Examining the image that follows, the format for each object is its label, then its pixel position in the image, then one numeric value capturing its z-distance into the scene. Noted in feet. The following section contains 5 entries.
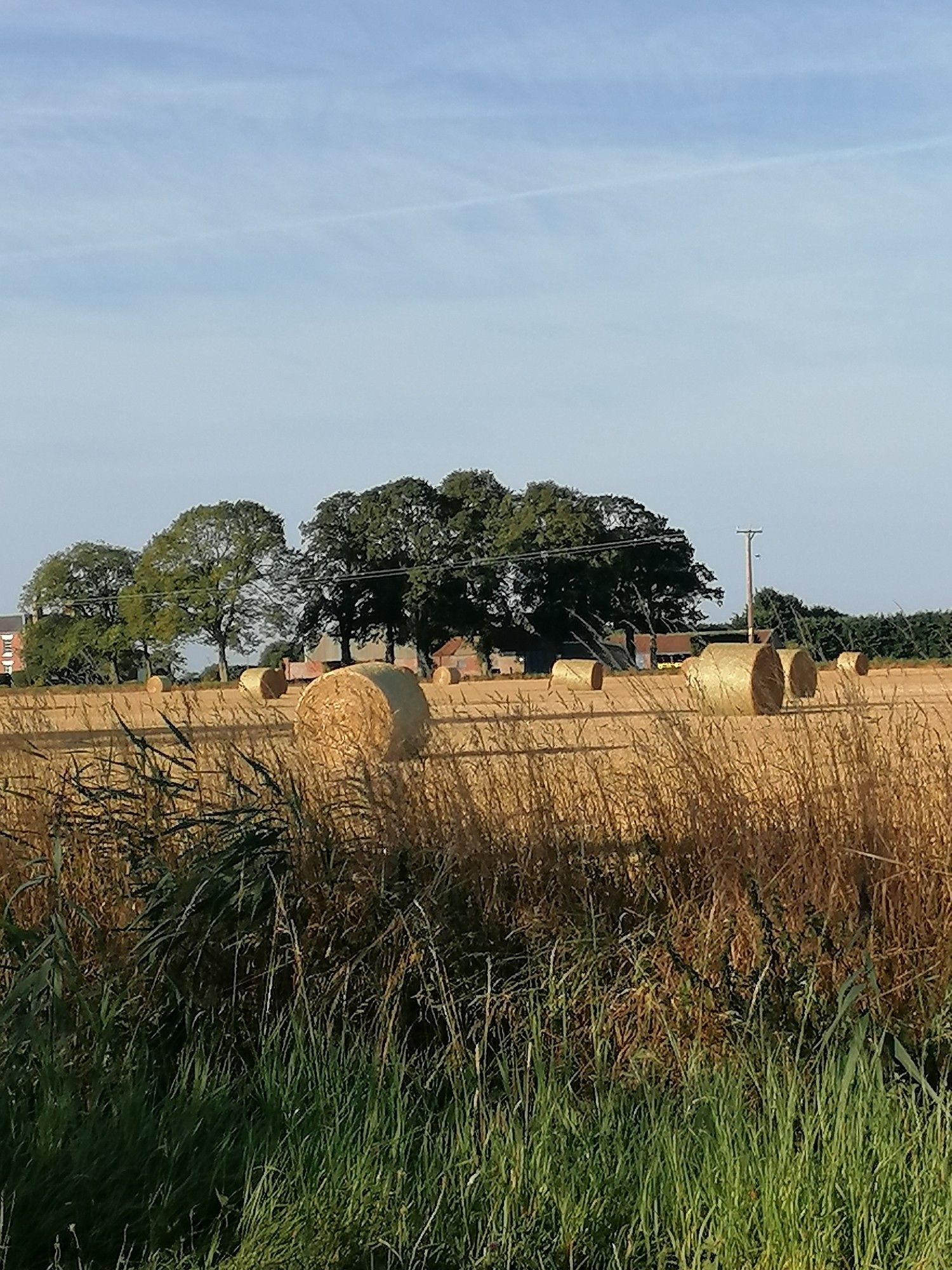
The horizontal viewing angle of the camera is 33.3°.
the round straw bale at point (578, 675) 111.75
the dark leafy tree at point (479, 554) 255.70
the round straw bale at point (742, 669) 66.65
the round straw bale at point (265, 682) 121.08
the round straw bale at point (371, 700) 55.62
